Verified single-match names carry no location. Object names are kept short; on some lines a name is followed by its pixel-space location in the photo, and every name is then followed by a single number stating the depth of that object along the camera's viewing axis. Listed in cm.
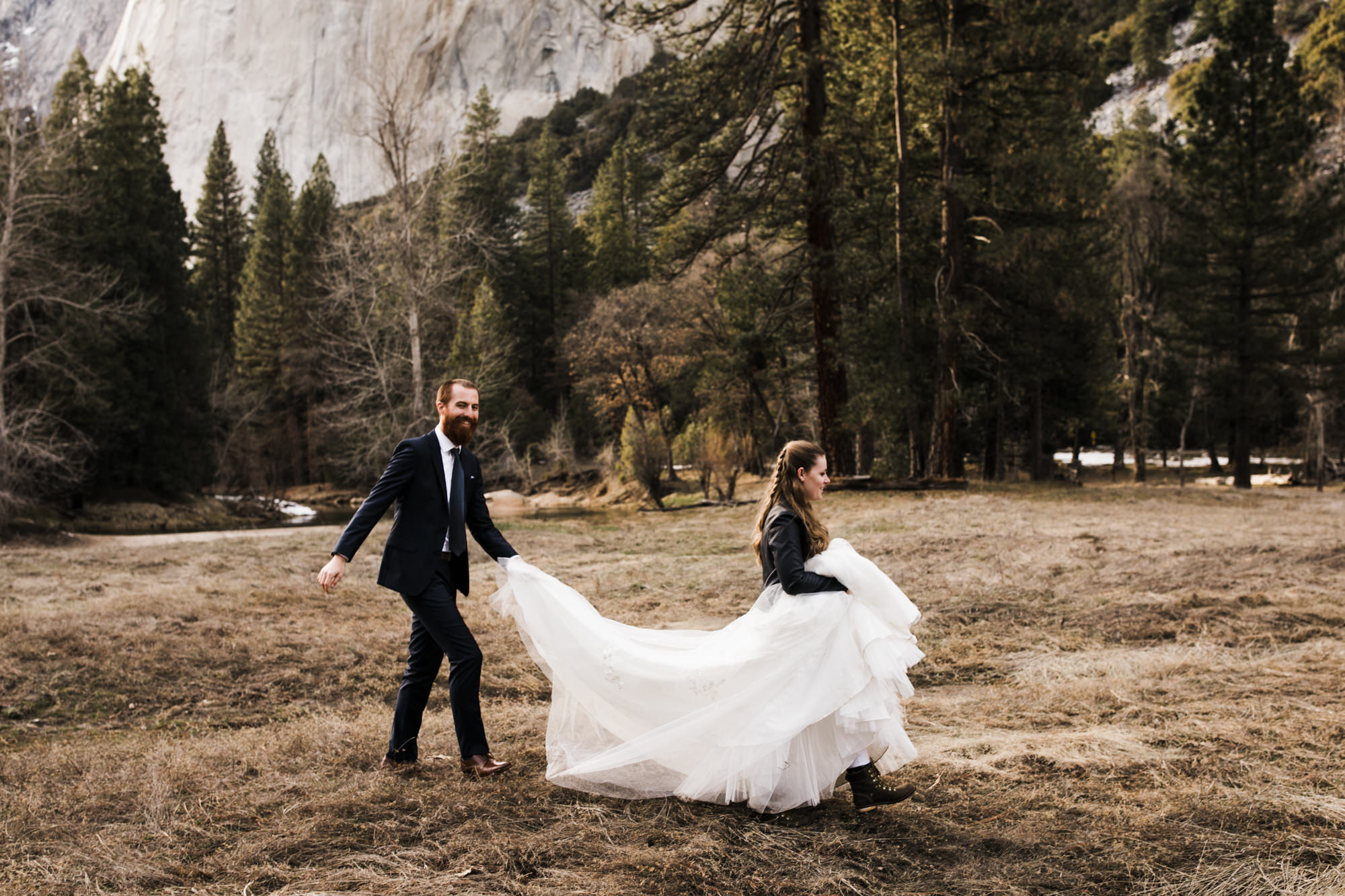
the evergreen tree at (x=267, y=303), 4597
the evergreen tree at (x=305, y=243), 4603
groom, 432
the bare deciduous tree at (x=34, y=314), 1712
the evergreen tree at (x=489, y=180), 5016
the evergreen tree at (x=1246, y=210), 2566
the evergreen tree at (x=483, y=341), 2838
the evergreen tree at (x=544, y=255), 5519
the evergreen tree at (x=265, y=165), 5488
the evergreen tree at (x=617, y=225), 5469
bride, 375
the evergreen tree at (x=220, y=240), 5225
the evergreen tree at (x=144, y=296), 2728
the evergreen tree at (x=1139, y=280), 3206
